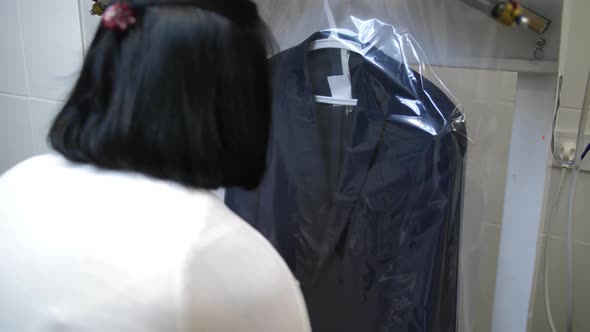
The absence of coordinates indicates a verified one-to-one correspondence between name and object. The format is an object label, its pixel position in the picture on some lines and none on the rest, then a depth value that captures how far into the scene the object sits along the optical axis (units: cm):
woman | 48
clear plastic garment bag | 72
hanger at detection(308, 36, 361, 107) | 78
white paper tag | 81
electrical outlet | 102
